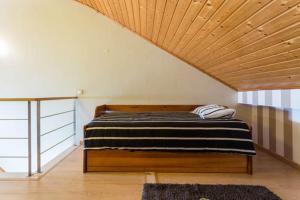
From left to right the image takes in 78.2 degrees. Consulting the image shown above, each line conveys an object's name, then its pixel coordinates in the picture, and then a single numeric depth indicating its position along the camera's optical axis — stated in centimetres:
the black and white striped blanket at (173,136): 178
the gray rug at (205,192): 139
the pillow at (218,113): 205
